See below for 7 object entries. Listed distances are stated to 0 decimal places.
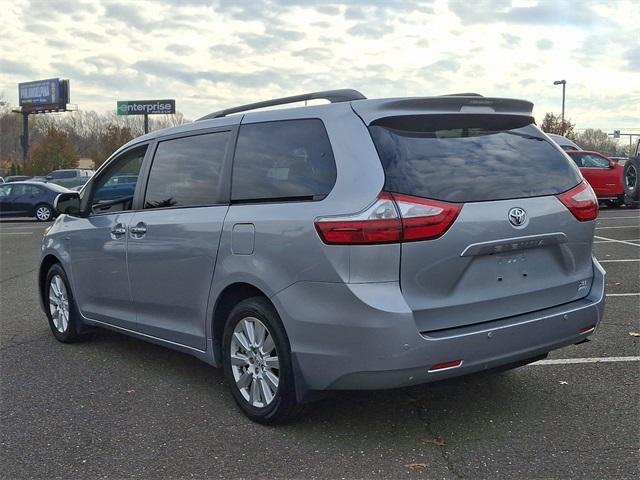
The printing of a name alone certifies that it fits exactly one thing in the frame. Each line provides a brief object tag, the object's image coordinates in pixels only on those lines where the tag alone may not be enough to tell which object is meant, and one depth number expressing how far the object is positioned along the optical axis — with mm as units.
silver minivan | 3195
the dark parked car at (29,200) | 23156
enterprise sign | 73950
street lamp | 51094
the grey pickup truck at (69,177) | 37062
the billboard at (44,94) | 79938
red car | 19516
